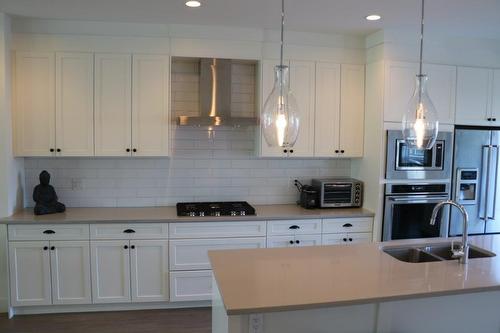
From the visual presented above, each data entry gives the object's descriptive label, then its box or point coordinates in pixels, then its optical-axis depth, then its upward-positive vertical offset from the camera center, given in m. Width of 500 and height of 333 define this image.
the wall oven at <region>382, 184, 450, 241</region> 3.97 -0.70
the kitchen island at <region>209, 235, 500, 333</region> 1.95 -0.76
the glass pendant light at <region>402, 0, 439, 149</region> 2.41 +0.12
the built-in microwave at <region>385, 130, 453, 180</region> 3.93 -0.20
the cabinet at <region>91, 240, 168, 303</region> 3.62 -1.22
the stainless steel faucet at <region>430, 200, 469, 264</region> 2.44 -0.63
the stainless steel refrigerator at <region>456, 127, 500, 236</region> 4.09 -0.34
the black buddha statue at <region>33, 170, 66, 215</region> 3.71 -0.59
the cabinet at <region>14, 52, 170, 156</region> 3.71 +0.27
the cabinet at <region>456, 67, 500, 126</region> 4.07 +0.46
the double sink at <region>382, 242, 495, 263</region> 2.81 -0.78
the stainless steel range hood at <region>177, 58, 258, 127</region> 3.96 +0.46
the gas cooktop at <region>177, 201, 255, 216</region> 3.79 -0.70
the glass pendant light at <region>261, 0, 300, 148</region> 2.19 +0.13
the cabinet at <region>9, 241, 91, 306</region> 3.53 -1.22
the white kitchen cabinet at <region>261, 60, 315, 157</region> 4.02 +0.42
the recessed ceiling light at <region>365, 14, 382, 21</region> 3.47 +1.05
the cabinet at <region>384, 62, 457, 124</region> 3.91 +0.51
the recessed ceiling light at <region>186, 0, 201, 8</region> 3.12 +1.03
